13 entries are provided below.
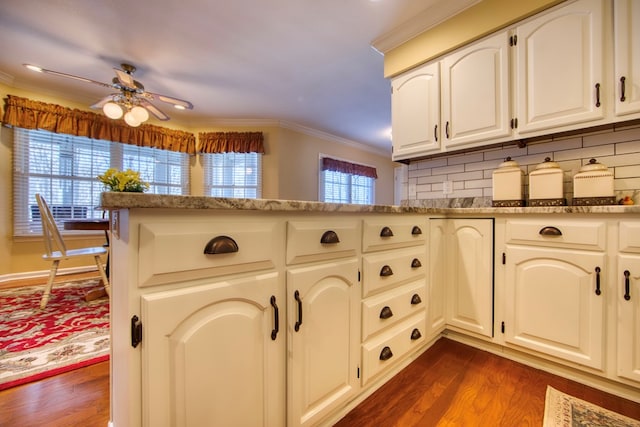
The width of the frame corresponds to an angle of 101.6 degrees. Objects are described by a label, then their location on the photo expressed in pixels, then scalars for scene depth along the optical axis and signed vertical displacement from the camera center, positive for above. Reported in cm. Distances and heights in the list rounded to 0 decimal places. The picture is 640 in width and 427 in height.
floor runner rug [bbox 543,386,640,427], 105 -85
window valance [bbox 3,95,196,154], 309 +118
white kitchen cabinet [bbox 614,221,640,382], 116 -39
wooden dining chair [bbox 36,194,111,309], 229 -35
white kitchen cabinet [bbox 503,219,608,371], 125 -39
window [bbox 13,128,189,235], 317 +58
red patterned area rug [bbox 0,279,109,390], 142 -83
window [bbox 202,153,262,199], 454 +67
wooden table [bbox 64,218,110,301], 236 -12
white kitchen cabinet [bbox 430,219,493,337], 159 -37
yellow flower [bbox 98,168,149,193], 199 +25
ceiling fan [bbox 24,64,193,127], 256 +120
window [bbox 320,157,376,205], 524 +68
